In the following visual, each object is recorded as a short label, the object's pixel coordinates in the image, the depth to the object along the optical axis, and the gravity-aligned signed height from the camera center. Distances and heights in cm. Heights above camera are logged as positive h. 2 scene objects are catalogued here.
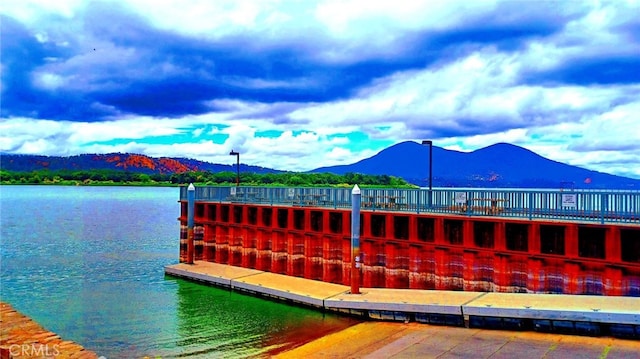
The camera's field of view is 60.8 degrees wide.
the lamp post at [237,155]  4072 +264
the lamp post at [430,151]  3056 +216
